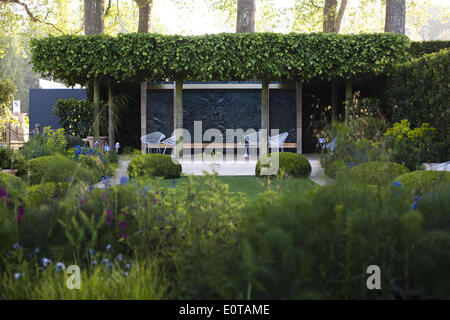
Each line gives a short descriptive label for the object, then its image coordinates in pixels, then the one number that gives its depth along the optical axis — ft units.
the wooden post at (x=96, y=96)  42.06
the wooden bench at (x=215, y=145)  45.09
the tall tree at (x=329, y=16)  57.70
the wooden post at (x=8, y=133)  42.28
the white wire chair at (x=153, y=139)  43.26
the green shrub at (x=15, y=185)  11.41
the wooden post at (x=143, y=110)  45.69
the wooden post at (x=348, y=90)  42.50
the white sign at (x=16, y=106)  90.21
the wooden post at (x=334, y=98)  47.37
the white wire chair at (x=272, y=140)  42.22
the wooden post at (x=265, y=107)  41.86
